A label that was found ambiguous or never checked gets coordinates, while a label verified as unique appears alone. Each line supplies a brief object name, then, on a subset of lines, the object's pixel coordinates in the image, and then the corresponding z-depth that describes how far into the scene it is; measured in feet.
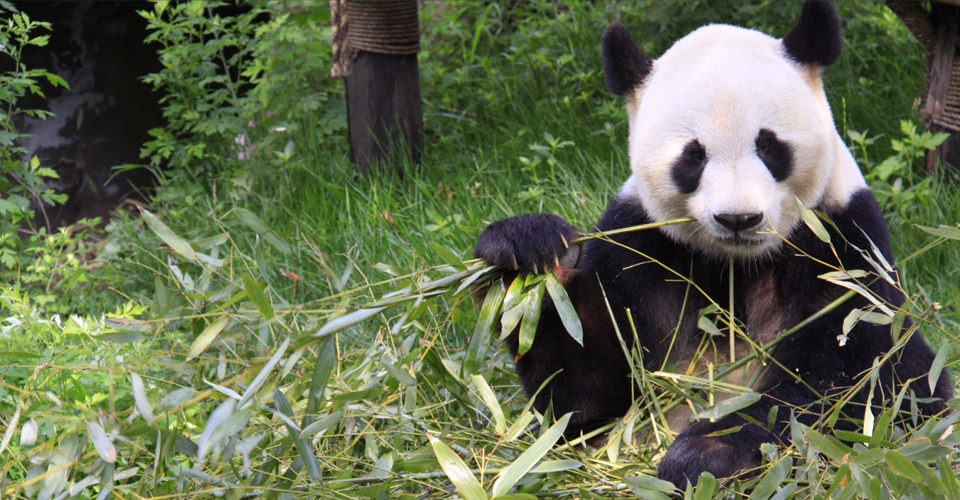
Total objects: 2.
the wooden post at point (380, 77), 22.03
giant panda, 16.75
